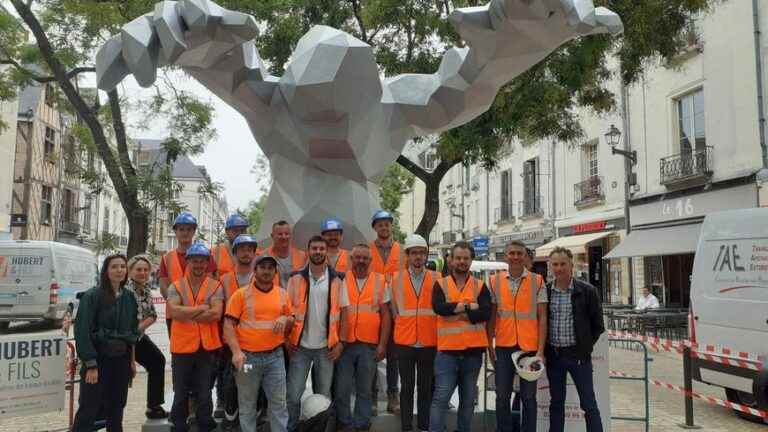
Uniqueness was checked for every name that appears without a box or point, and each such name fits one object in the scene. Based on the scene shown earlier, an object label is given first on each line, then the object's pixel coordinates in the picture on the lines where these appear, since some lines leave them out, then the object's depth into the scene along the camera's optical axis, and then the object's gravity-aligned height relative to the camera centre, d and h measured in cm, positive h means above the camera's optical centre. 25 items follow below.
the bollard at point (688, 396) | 670 -120
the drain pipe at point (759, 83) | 1428 +426
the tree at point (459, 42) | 893 +330
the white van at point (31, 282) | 1455 -13
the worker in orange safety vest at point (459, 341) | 484 -46
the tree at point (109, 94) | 825 +276
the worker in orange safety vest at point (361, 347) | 499 -53
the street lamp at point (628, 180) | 1862 +289
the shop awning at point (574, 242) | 2042 +120
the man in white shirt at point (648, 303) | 1498 -55
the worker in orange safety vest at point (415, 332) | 503 -41
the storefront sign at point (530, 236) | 2481 +172
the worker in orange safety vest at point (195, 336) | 473 -42
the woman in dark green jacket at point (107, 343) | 470 -48
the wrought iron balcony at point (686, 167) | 1603 +286
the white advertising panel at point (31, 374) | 553 -83
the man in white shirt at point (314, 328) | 486 -37
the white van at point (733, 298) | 674 -20
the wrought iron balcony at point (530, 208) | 2569 +286
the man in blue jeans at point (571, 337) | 492 -43
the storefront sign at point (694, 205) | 1489 +186
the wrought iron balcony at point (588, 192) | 2098 +286
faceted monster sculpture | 478 +161
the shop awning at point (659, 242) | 1582 +94
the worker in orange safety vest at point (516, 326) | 492 -36
